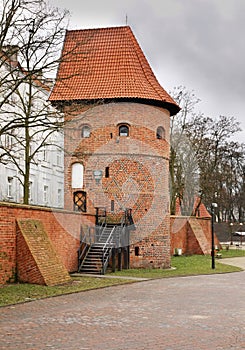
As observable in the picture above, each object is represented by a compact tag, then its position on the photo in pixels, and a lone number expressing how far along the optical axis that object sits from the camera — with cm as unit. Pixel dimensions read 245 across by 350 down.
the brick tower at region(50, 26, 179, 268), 2550
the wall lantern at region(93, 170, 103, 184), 2564
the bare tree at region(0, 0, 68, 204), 1528
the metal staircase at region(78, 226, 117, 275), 2209
